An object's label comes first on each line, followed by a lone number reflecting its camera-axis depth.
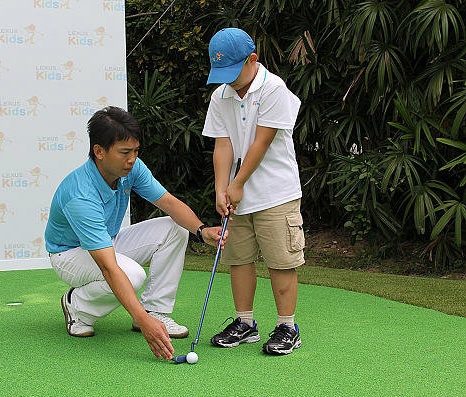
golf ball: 2.51
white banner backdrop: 5.32
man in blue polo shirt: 2.59
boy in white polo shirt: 2.71
